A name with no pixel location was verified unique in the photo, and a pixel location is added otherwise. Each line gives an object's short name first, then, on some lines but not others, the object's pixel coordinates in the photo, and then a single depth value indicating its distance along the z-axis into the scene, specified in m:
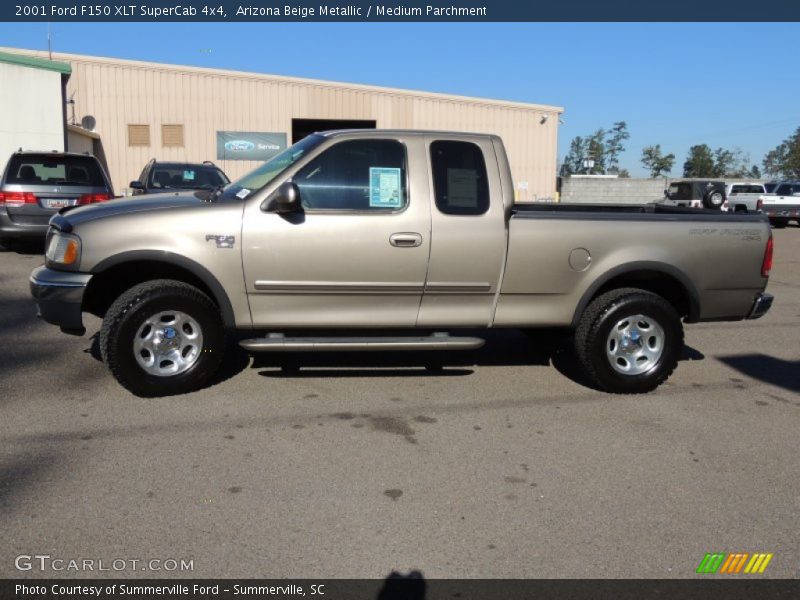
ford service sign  28.97
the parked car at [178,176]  13.45
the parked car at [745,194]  28.31
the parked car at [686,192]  29.83
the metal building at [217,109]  27.72
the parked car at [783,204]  27.00
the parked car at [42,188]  11.83
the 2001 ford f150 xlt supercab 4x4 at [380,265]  5.12
